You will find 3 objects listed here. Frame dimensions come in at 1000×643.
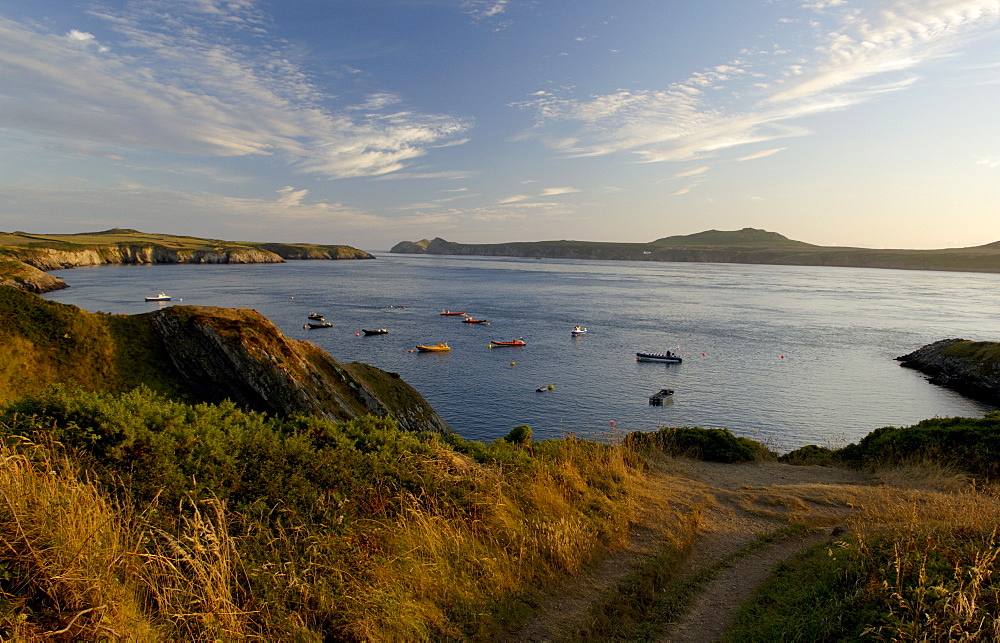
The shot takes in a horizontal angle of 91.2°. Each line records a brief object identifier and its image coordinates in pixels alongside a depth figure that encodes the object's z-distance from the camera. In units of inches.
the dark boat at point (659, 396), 1776.6
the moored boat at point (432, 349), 2513.5
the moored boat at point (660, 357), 2377.0
